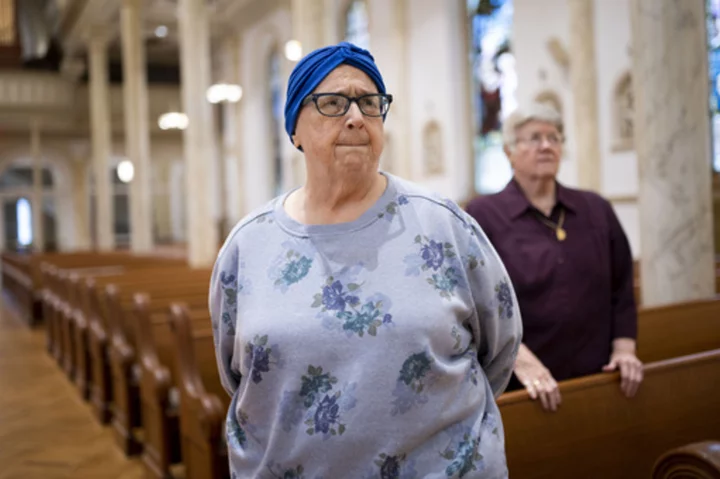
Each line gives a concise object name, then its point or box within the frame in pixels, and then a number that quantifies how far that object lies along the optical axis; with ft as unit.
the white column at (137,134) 45.24
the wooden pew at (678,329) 9.74
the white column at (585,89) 26.18
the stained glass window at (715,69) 25.73
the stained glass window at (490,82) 36.94
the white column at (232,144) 62.75
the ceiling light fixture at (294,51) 24.90
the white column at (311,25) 24.66
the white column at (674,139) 10.44
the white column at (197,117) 31.83
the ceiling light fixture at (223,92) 48.60
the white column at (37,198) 60.39
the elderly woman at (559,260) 6.87
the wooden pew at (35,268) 34.14
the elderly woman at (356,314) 4.05
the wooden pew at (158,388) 13.03
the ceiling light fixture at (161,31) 61.54
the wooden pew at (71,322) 20.69
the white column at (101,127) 54.29
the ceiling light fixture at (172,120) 52.90
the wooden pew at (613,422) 6.23
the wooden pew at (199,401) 10.28
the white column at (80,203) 69.92
